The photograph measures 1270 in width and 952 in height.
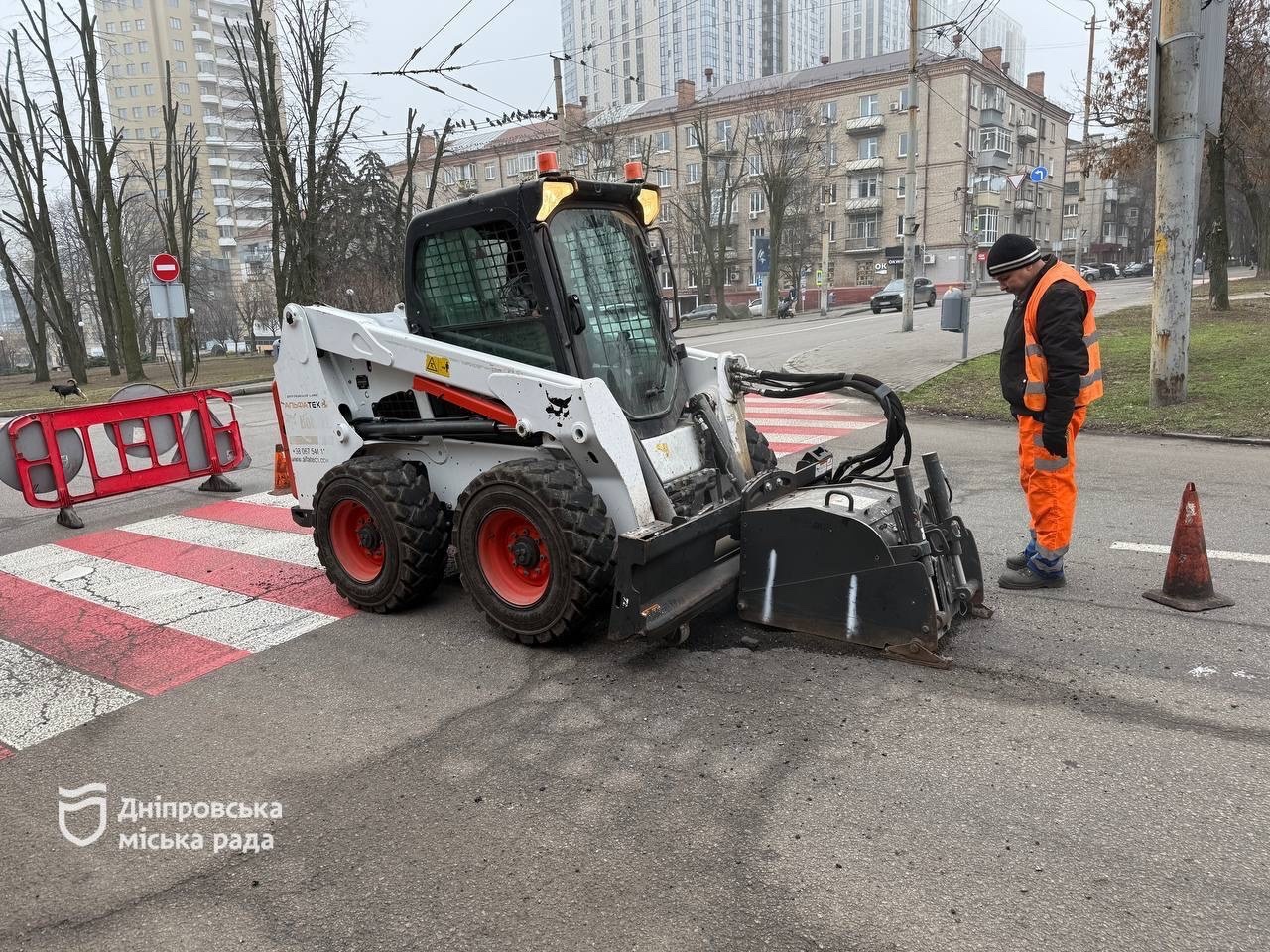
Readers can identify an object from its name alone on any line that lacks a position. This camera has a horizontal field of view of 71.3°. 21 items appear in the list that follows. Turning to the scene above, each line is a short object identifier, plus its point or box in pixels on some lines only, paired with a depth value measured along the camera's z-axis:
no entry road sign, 13.63
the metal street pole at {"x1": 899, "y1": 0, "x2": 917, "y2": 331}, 22.92
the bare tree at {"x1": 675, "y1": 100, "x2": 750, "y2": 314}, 50.59
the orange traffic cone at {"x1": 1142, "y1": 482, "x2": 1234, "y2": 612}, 4.56
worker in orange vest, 4.54
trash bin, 14.26
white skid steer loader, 4.10
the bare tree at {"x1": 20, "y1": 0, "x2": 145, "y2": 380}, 24.92
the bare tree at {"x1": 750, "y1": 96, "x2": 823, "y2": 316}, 49.94
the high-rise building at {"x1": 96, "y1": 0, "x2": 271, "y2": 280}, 81.88
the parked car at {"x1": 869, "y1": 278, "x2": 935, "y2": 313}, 38.34
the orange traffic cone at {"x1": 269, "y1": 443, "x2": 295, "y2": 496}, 8.42
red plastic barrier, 7.48
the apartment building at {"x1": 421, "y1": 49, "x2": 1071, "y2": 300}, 55.22
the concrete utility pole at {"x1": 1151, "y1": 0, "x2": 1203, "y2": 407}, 8.85
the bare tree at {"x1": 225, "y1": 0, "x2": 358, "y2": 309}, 24.98
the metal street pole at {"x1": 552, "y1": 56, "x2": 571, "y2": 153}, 23.37
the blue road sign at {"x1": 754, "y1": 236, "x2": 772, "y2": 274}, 46.53
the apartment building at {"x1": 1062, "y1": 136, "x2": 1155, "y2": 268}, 83.88
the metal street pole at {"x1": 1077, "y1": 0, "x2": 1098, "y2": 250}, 18.94
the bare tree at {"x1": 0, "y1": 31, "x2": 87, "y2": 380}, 28.08
